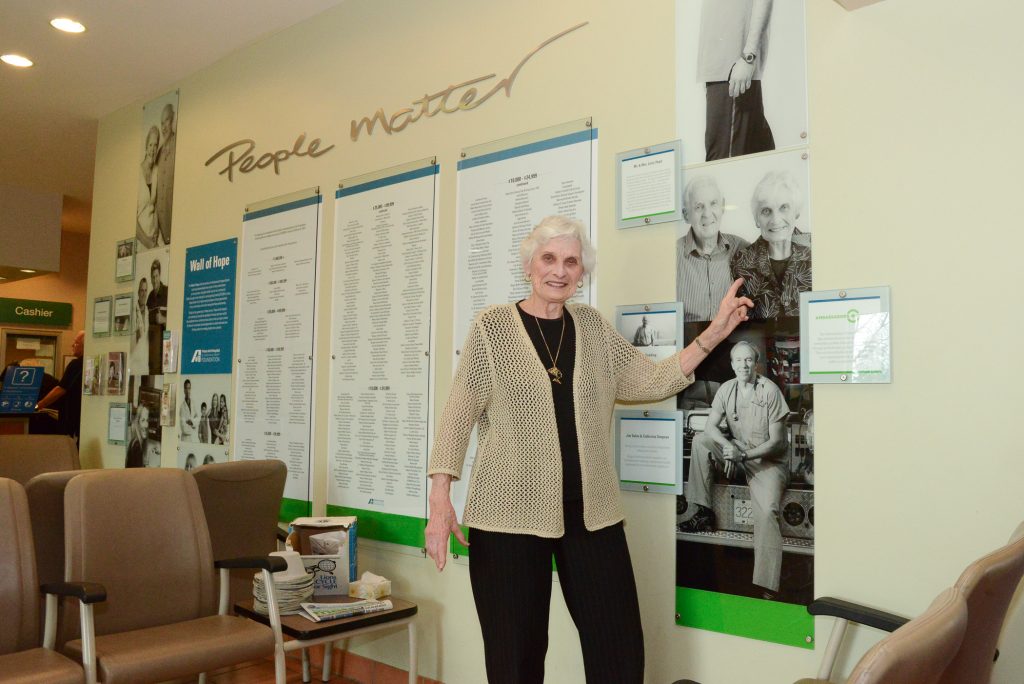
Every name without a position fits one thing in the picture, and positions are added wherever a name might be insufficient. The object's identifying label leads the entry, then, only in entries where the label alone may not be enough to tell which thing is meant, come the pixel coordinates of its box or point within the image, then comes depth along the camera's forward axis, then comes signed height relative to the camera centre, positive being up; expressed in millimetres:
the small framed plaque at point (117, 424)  5031 -232
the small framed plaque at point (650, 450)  2500 -164
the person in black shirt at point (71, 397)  6114 -82
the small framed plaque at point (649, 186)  2537 +683
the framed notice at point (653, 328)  2532 +227
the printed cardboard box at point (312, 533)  3164 -556
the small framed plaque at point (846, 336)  2107 +178
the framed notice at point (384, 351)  3303 +182
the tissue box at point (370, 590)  3051 -749
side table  2695 -811
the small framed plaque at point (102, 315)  5367 +482
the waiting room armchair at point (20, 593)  2244 -600
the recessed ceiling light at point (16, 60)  4641 +1881
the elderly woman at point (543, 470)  2184 -203
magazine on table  2816 -776
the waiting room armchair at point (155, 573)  2375 -612
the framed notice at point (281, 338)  3848 +263
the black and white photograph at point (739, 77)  2336 +975
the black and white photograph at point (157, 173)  4918 +1341
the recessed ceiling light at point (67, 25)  4160 +1881
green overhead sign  9370 +871
